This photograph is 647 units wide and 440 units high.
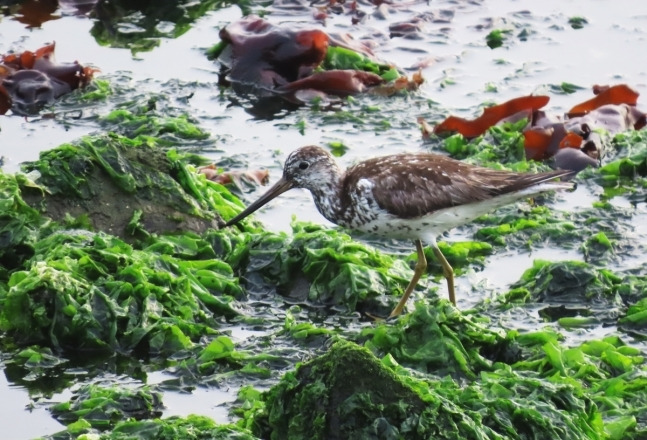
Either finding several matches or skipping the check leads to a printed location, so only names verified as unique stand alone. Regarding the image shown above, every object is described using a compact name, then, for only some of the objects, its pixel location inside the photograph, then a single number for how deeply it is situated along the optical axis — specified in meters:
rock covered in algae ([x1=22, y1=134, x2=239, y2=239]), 14.59
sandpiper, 13.70
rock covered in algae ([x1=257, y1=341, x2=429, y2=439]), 9.95
